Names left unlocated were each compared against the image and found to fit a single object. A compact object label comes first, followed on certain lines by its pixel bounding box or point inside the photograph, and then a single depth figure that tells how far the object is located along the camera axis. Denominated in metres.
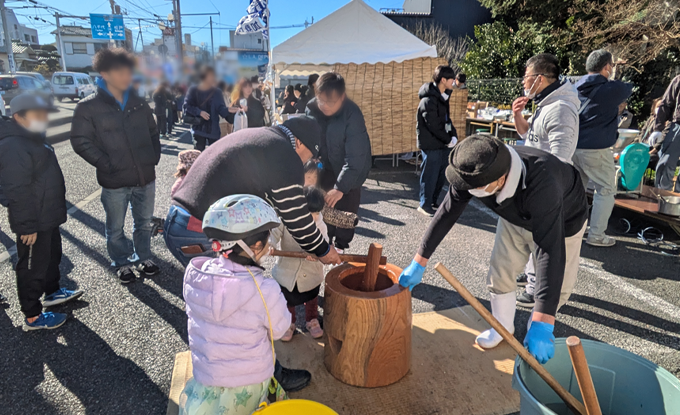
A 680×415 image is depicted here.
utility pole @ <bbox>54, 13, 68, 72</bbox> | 27.27
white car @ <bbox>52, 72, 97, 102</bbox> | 21.02
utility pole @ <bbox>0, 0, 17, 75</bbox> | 19.19
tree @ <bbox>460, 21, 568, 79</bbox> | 12.95
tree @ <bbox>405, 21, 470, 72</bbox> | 19.17
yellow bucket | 1.52
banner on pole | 9.52
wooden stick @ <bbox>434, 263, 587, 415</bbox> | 1.55
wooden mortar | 2.02
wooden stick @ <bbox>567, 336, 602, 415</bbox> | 1.40
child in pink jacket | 1.55
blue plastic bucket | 1.47
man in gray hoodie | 2.86
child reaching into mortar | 2.43
